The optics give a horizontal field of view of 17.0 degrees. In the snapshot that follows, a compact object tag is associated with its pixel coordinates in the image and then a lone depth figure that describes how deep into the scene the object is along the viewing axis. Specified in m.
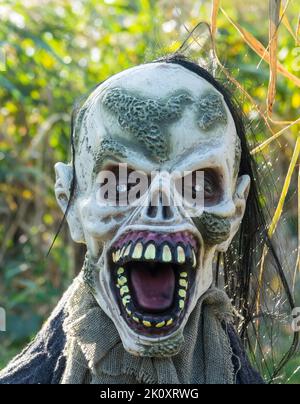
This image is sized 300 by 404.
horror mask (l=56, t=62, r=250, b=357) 1.79
